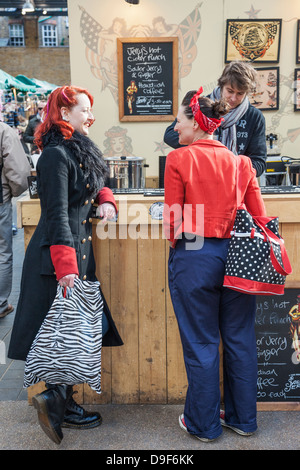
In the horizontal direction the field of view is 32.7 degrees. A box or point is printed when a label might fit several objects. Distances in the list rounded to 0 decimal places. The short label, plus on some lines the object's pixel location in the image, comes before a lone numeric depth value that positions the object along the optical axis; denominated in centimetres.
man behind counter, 307
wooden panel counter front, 304
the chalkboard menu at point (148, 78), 539
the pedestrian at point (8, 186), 459
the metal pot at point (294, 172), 377
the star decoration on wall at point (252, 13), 532
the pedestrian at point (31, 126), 1022
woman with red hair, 257
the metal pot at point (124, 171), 387
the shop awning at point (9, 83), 1131
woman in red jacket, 254
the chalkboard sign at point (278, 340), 309
